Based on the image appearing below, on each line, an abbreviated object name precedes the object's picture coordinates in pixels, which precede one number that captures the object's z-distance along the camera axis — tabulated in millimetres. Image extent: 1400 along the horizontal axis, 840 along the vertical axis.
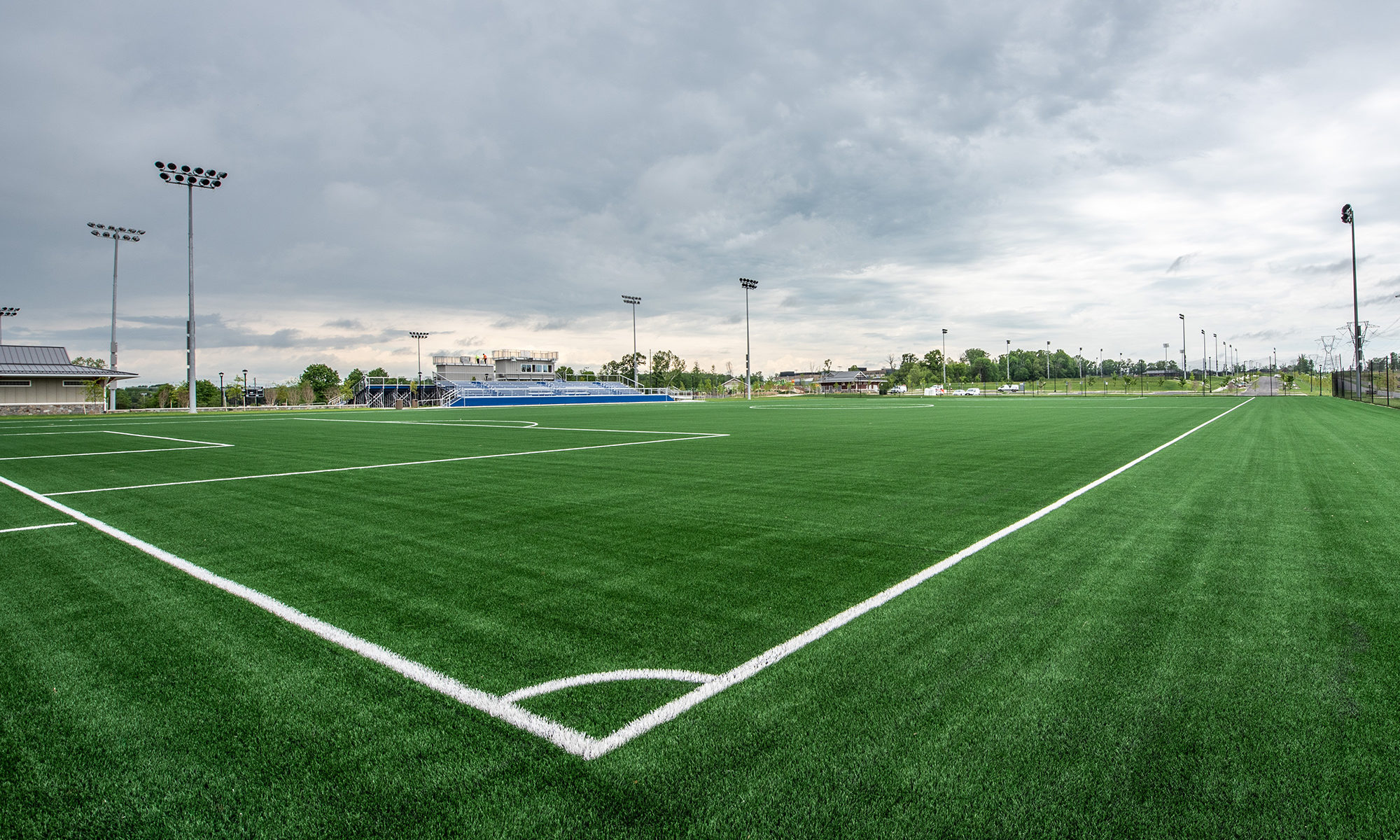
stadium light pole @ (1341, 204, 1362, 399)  29656
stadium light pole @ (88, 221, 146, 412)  40312
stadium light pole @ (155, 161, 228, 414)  31703
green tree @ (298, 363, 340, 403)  73312
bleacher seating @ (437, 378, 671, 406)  64500
